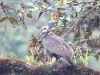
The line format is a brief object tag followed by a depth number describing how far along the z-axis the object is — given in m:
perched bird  12.23
